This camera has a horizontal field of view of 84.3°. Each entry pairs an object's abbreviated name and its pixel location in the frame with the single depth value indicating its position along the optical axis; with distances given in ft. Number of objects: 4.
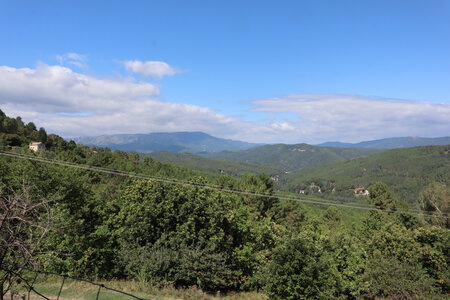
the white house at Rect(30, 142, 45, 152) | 225.97
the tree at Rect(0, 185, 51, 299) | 13.10
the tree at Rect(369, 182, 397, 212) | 144.87
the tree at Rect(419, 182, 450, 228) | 111.24
